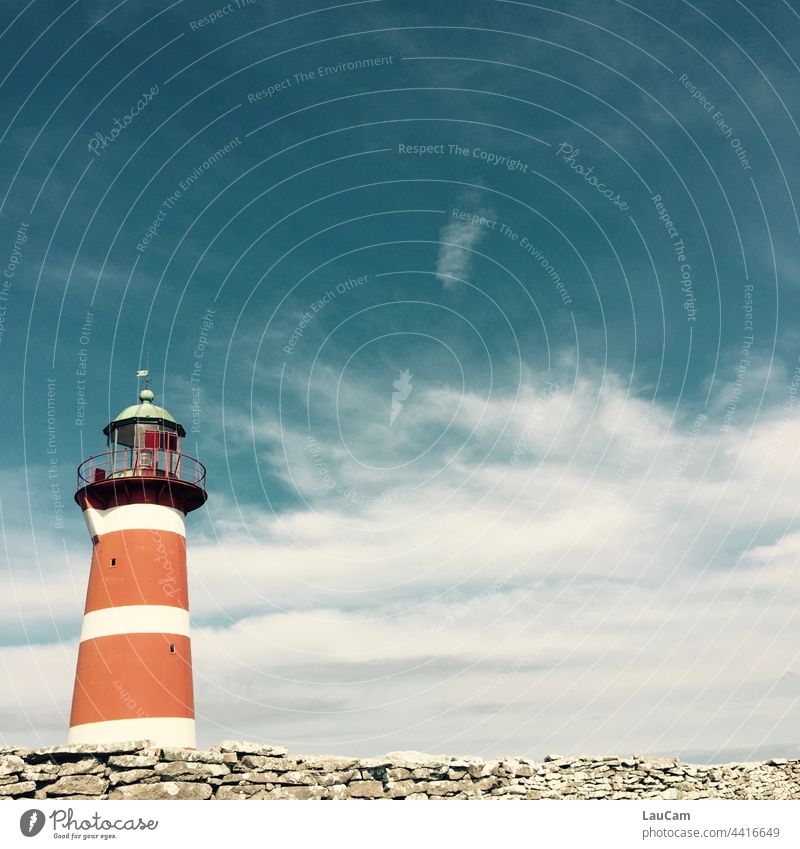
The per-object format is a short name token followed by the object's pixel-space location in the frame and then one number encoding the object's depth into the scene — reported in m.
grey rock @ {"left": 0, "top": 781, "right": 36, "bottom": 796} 14.14
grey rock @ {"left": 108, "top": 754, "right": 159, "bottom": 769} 14.44
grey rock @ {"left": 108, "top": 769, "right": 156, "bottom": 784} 14.37
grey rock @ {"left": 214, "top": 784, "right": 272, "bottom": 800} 14.82
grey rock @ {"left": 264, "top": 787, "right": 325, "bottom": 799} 15.05
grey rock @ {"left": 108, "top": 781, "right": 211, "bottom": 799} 14.26
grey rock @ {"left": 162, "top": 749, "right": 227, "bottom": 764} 14.69
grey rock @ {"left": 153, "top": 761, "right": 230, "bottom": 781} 14.52
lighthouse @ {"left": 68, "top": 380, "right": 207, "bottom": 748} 23.09
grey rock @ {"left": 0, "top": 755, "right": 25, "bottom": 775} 14.37
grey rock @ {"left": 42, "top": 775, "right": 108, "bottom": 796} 14.17
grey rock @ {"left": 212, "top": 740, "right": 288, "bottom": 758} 15.22
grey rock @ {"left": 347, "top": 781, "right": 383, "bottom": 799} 15.66
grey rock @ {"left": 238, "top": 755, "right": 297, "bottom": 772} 15.22
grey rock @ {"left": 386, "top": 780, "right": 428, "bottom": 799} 15.78
